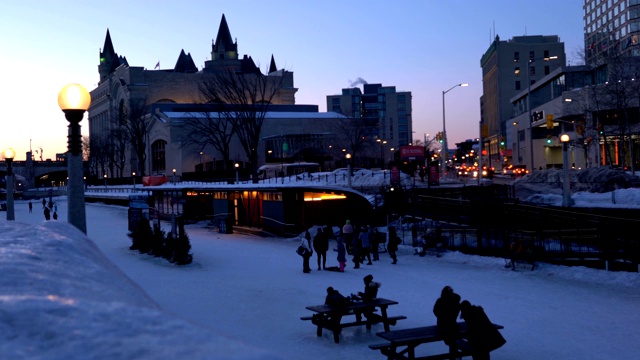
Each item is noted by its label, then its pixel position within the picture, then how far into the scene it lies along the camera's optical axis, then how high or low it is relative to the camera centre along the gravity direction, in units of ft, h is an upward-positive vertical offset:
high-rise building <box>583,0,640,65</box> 387.75 +108.78
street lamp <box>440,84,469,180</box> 202.44 +10.41
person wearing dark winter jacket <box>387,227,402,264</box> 79.30 -7.91
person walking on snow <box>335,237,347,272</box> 70.95 -8.07
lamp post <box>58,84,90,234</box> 30.91 +2.46
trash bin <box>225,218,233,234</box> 129.29 -8.09
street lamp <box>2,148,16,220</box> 56.08 +1.25
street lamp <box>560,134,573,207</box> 95.25 -0.50
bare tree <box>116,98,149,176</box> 326.03 +37.84
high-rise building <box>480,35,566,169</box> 406.62 +76.18
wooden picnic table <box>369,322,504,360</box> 33.01 -8.48
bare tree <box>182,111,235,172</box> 265.56 +29.75
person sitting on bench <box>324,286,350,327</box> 40.51 -7.93
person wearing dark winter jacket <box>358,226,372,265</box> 77.71 -7.56
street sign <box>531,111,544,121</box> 273.83 +29.05
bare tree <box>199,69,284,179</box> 199.93 +27.35
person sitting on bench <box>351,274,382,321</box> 43.32 -7.73
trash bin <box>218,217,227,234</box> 129.39 -7.71
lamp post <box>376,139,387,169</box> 312.91 +18.25
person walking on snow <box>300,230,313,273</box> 71.15 -7.66
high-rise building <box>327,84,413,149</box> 599.29 +46.78
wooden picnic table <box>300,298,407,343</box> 40.57 -8.86
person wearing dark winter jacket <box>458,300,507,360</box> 30.76 -7.66
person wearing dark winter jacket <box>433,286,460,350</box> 34.03 -7.39
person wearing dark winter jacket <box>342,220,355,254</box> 89.35 -7.27
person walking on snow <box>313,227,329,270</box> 75.00 -7.08
